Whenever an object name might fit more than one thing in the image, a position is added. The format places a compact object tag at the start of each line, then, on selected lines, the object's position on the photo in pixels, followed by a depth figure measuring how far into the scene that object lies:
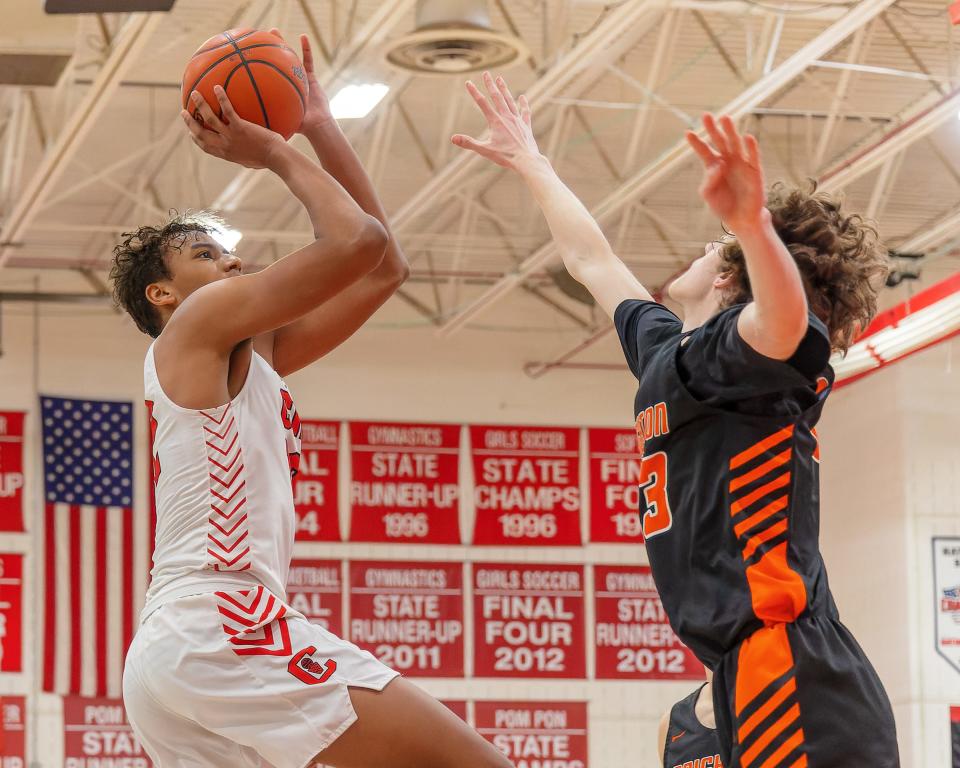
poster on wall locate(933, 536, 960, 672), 15.17
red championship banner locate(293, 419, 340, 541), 16.48
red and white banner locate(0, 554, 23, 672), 15.38
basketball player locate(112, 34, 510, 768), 3.53
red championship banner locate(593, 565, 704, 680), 16.69
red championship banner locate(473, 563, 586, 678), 16.45
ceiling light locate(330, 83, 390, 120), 10.73
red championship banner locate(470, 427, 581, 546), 16.86
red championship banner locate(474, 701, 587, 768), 16.17
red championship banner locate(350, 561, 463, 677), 16.25
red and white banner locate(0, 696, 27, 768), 15.09
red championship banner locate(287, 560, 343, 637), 16.17
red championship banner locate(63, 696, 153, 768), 15.13
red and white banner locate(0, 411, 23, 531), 15.67
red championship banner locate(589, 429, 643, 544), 17.02
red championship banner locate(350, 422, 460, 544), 16.56
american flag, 15.41
